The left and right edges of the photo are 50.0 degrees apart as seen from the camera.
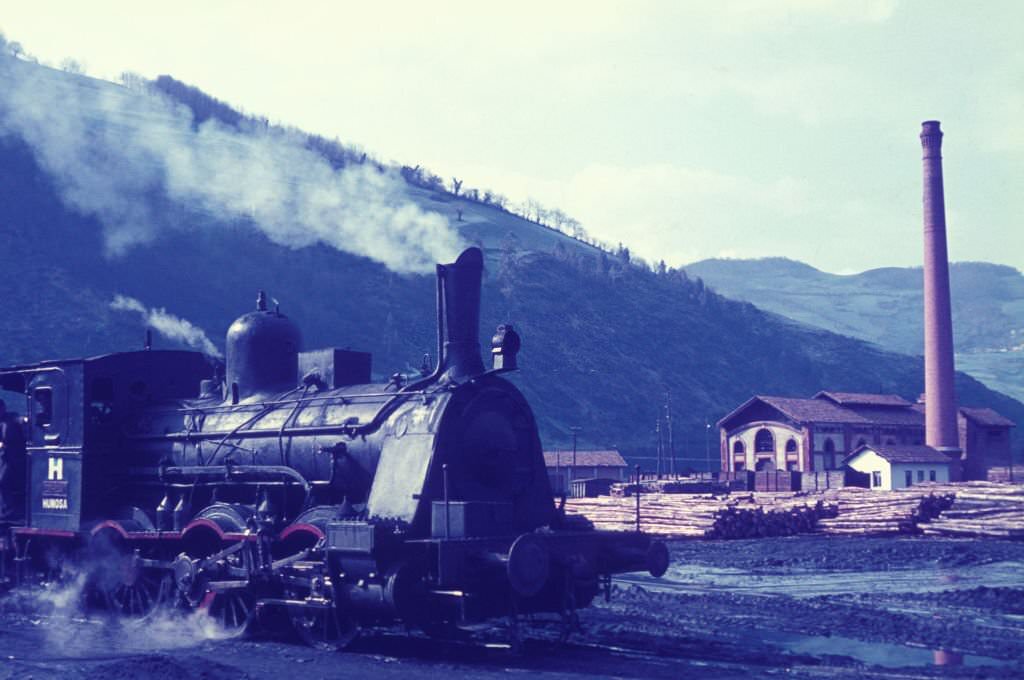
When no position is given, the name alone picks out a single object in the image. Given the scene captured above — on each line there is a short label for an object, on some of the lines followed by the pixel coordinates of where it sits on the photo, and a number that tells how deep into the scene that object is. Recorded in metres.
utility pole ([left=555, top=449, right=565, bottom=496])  47.23
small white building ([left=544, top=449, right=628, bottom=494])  50.81
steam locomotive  10.49
